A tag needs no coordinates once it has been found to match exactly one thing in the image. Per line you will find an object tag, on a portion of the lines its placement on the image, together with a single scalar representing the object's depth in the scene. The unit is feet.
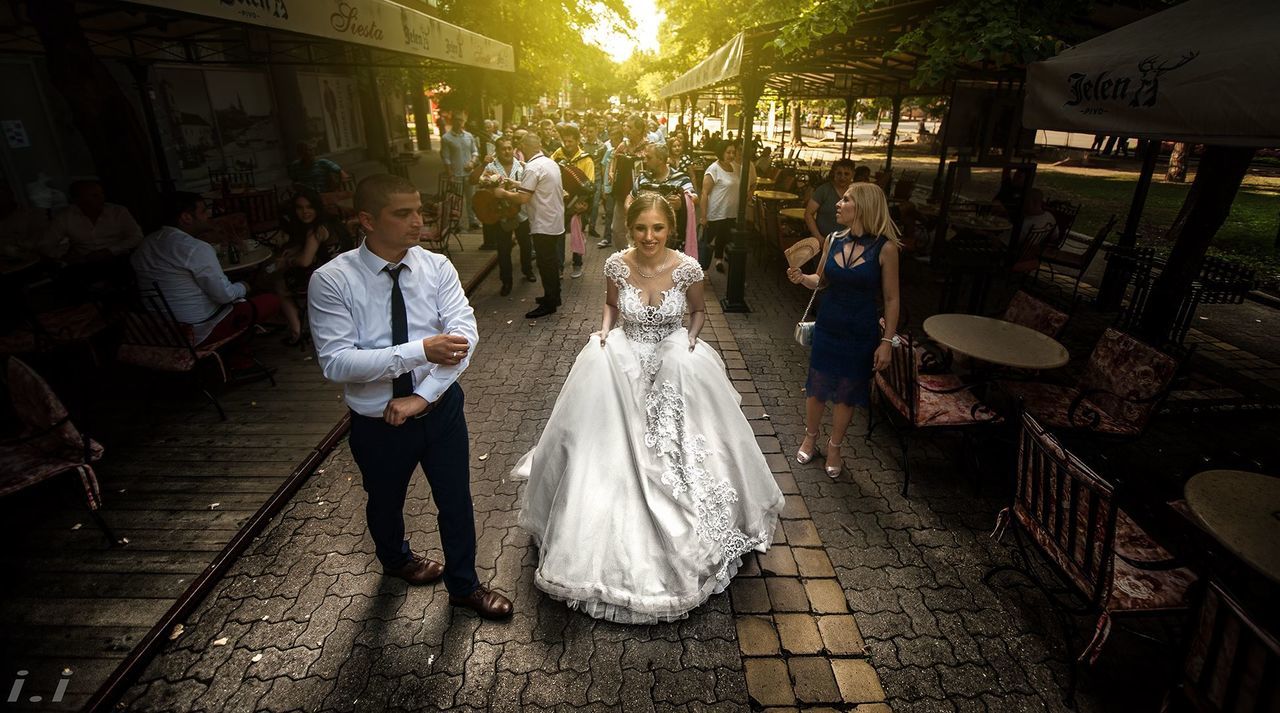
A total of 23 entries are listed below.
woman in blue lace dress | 13.55
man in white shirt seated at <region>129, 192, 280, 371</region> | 17.37
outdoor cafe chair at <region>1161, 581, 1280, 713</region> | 6.59
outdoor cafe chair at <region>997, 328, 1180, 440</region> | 13.91
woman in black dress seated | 22.53
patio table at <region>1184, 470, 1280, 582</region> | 8.45
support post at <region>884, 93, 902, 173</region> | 48.49
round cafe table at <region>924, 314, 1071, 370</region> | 15.08
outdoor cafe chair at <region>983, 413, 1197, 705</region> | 9.06
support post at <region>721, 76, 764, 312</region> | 26.73
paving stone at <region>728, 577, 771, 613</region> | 11.25
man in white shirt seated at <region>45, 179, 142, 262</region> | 20.92
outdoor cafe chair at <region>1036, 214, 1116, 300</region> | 27.88
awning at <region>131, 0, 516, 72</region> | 13.41
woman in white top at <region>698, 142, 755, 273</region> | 29.63
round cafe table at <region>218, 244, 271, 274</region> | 20.89
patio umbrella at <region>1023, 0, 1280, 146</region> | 9.38
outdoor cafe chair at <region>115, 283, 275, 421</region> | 17.01
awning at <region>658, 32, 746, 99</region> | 25.25
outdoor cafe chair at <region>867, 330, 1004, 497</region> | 14.57
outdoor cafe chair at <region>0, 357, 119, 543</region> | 11.87
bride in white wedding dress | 10.77
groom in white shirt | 8.69
